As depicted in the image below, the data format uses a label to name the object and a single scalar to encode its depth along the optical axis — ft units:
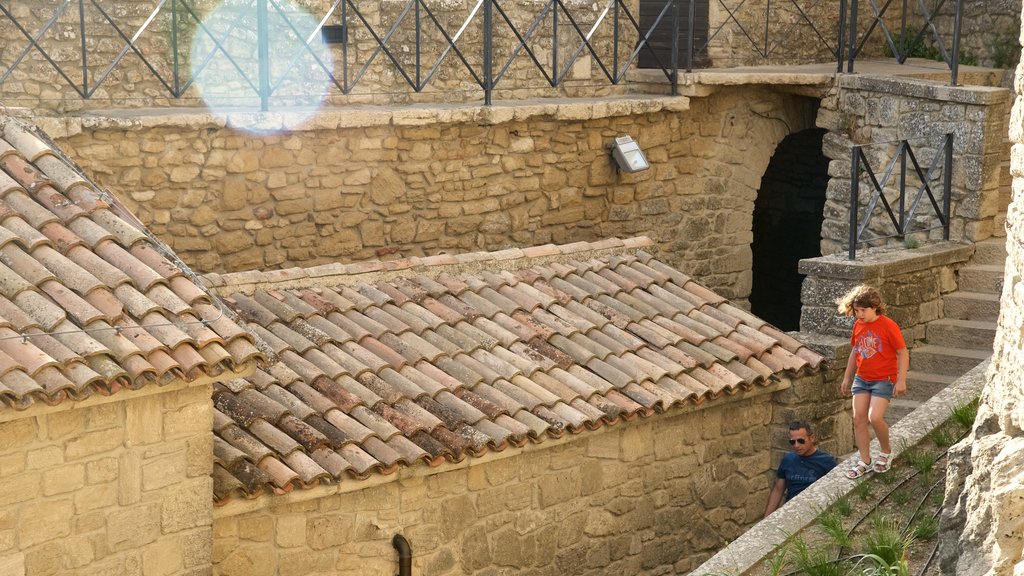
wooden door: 41.11
